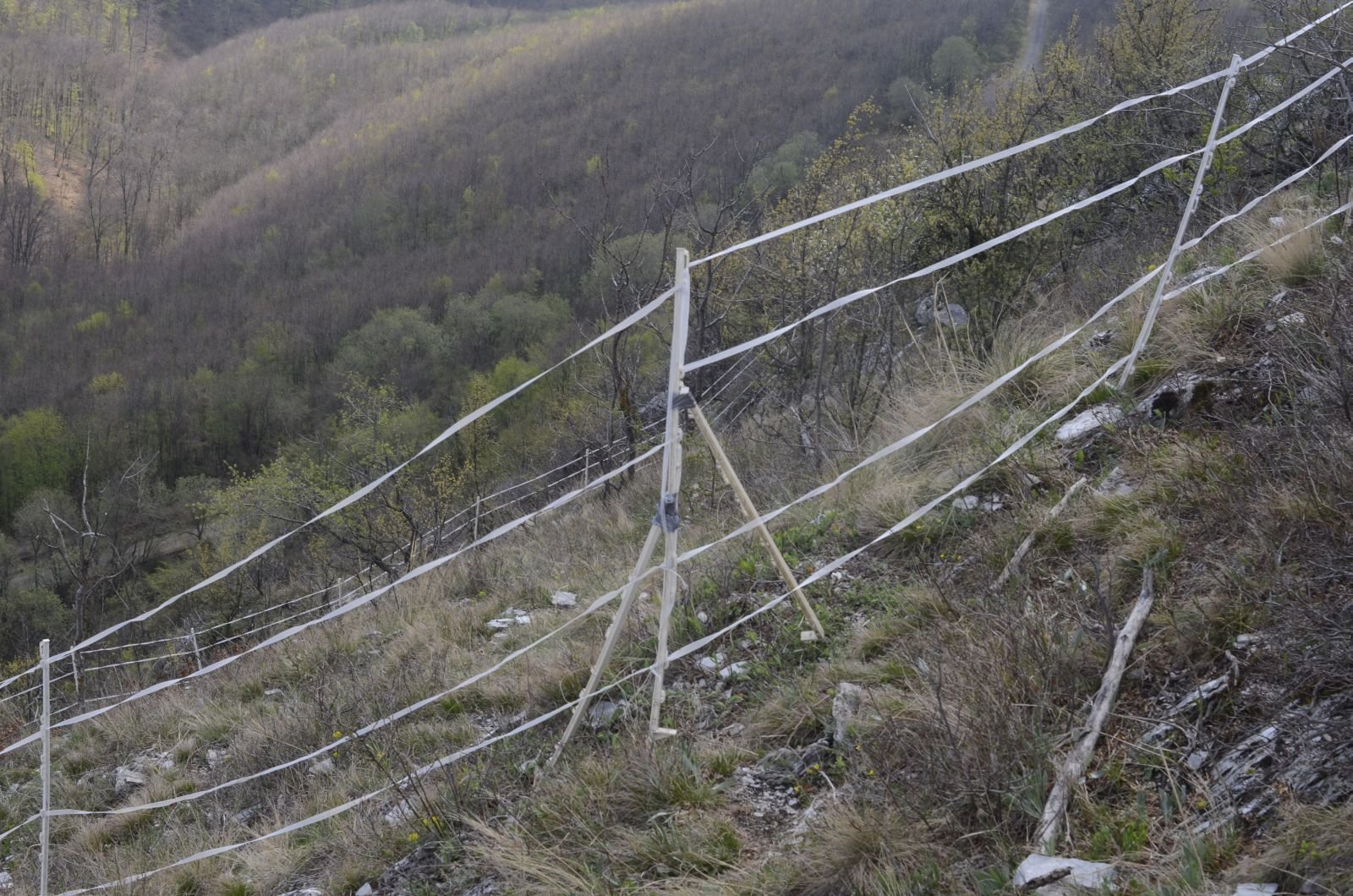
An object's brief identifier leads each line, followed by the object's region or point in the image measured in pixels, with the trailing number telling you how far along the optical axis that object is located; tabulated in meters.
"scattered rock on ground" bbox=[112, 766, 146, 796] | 5.63
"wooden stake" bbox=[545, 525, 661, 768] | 2.87
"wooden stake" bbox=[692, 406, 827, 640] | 2.82
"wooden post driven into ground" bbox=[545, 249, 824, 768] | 2.66
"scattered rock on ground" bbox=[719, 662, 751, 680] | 3.52
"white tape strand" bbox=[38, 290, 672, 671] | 2.74
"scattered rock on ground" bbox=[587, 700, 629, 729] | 3.50
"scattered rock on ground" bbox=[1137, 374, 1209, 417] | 3.70
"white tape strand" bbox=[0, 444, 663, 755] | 3.06
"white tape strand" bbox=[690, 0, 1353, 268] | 2.77
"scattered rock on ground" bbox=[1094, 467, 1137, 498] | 3.35
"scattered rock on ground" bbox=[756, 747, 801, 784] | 2.93
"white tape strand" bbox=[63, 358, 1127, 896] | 3.22
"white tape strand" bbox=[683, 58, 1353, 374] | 2.68
